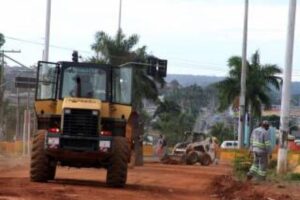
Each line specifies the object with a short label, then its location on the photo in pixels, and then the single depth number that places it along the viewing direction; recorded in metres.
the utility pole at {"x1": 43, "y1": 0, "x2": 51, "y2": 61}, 39.00
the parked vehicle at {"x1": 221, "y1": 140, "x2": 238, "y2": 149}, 77.67
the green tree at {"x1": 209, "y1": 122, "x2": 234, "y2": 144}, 105.88
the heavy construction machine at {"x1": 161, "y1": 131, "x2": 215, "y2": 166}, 47.44
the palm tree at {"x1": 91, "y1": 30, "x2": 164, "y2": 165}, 64.19
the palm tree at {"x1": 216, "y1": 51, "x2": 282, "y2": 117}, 66.44
